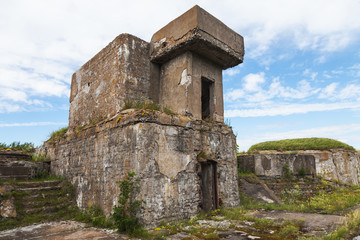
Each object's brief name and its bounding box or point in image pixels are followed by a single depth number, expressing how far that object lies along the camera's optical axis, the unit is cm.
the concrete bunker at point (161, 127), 534
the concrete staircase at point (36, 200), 593
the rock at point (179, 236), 427
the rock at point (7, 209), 573
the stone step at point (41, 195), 646
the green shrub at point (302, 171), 959
